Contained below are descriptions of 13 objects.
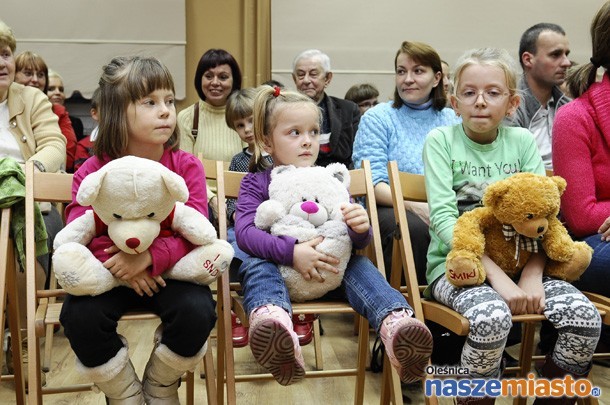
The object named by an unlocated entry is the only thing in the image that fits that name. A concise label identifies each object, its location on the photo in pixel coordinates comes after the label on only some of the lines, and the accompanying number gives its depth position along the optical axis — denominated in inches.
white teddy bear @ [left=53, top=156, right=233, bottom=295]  59.2
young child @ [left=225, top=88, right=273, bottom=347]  100.7
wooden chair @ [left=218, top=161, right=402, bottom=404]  67.6
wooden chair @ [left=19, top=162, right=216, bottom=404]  63.6
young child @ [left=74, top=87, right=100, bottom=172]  135.0
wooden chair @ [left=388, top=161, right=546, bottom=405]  66.4
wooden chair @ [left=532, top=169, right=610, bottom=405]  68.2
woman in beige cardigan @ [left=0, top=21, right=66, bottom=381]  92.5
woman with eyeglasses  127.3
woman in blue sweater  96.7
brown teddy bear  66.3
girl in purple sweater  60.2
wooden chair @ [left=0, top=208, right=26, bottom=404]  69.2
